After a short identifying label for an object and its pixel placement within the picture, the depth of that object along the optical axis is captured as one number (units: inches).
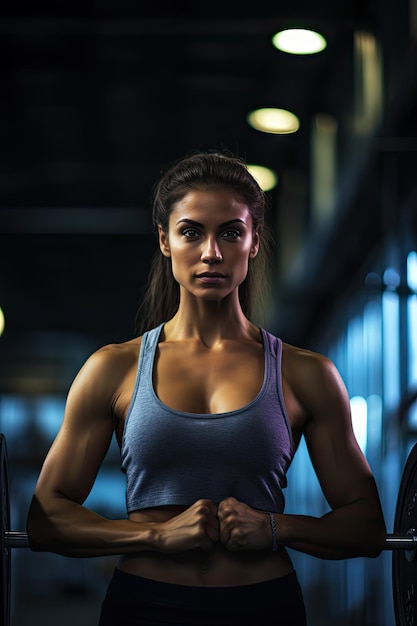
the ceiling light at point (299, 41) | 194.4
